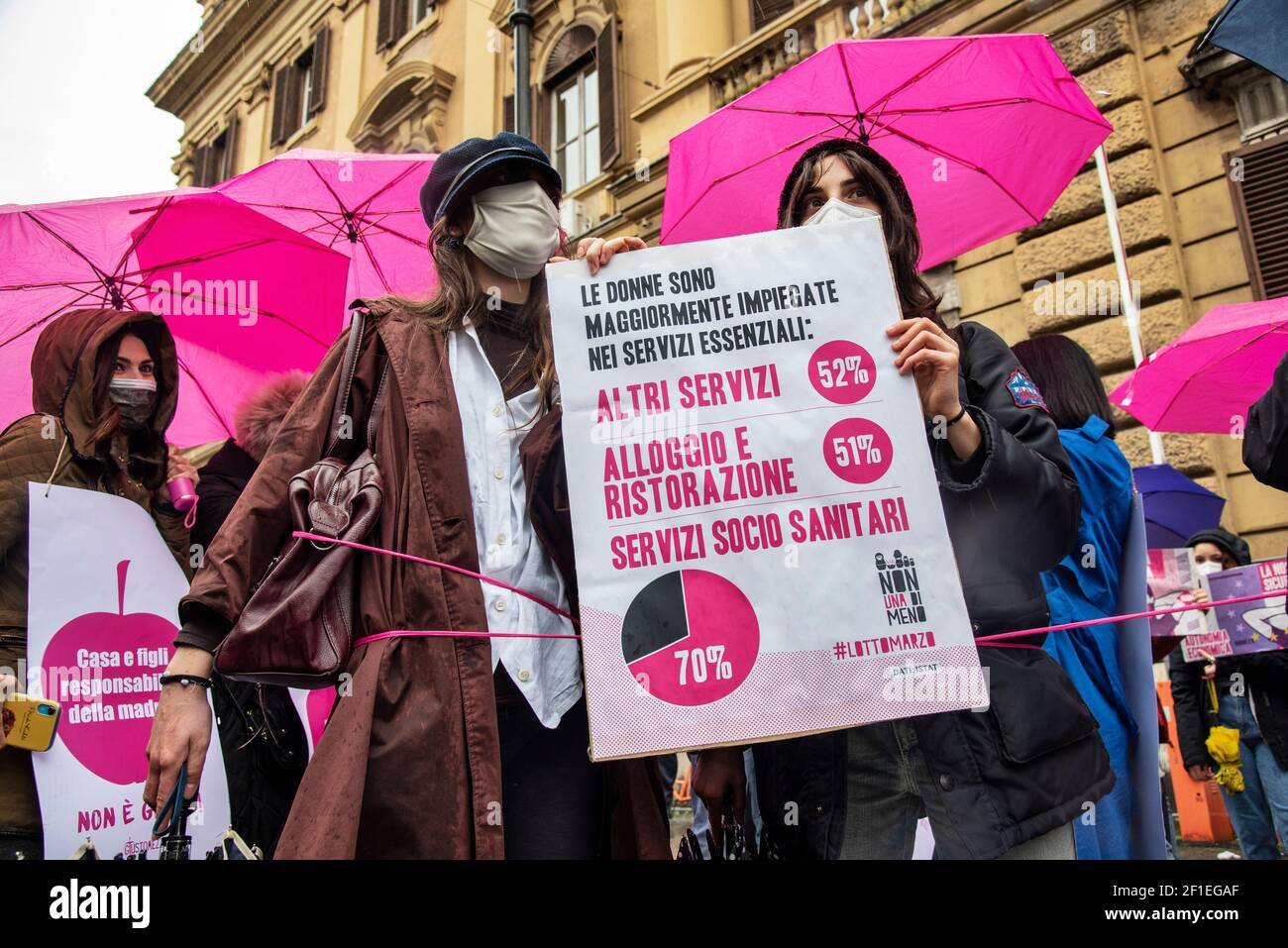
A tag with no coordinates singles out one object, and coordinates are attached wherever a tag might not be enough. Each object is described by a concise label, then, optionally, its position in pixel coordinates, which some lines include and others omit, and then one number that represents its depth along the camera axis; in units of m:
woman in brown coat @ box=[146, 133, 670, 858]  1.56
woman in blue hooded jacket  2.22
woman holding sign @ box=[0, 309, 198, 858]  2.58
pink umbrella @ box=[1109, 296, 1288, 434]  3.94
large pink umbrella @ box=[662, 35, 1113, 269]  3.59
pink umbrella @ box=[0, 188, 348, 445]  3.65
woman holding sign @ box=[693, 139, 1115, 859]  1.66
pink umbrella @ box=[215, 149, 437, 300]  4.25
